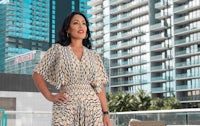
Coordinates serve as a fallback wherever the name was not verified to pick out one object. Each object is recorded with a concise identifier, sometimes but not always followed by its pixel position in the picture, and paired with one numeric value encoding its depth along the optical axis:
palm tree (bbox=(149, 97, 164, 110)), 49.24
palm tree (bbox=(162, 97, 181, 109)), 49.22
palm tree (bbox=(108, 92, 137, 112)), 48.28
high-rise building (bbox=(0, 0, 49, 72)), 107.12
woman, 1.83
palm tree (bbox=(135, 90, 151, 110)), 48.86
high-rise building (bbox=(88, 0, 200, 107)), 51.91
